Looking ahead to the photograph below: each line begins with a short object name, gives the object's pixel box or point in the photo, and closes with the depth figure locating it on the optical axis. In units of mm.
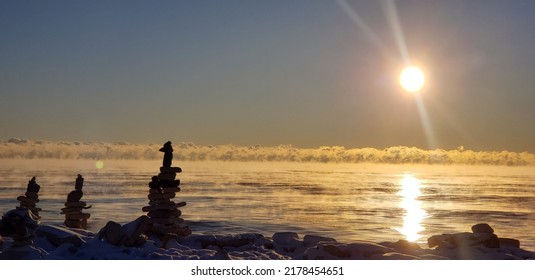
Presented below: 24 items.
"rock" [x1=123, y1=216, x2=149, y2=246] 17328
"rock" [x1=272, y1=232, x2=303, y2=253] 19359
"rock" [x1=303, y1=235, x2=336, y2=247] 19734
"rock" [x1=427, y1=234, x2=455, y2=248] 19844
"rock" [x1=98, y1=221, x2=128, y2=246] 17078
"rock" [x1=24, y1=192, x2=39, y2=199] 26844
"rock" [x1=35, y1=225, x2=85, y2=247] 16828
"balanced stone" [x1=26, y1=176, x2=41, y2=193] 27000
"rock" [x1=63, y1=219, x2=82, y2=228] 24848
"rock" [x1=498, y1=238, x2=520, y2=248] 20270
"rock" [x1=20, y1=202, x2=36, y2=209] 26703
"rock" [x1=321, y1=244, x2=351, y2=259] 17375
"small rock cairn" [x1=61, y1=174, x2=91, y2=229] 24938
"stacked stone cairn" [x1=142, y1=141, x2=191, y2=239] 21344
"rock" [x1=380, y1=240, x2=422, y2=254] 18859
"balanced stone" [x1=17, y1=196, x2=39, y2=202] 26734
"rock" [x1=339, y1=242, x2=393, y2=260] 17453
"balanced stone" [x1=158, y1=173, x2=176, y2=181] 22094
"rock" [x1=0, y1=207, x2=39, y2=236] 16547
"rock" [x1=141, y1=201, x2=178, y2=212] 21547
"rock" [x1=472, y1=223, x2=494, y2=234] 20734
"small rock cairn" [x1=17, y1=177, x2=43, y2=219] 26719
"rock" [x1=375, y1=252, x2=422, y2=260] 16578
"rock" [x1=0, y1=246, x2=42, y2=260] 15664
